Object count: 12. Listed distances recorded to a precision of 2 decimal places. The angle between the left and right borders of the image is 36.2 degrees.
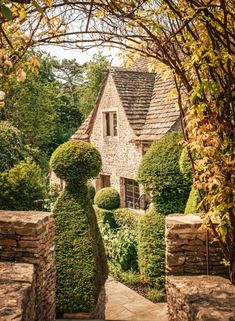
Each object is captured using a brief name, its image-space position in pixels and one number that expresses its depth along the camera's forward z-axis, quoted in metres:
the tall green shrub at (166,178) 9.16
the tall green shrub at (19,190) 9.55
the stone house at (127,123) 14.79
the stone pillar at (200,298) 3.53
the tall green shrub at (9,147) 11.54
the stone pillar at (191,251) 5.07
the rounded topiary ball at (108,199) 16.03
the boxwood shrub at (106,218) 15.55
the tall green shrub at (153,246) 9.09
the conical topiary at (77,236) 6.95
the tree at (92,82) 34.91
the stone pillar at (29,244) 5.25
